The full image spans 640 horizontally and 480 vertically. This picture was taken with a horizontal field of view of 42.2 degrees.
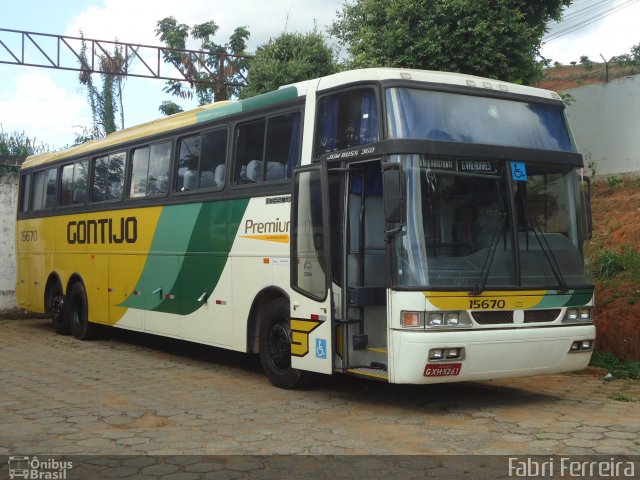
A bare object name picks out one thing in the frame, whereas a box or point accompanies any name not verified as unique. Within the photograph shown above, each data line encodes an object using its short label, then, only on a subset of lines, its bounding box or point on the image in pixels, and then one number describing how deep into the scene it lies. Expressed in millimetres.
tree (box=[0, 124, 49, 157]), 34969
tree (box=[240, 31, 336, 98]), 22141
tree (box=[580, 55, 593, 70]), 56000
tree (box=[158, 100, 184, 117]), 38000
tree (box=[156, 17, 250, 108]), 27812
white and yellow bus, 7691
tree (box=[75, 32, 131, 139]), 46031
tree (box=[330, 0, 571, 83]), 15602
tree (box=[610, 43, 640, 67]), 37312
